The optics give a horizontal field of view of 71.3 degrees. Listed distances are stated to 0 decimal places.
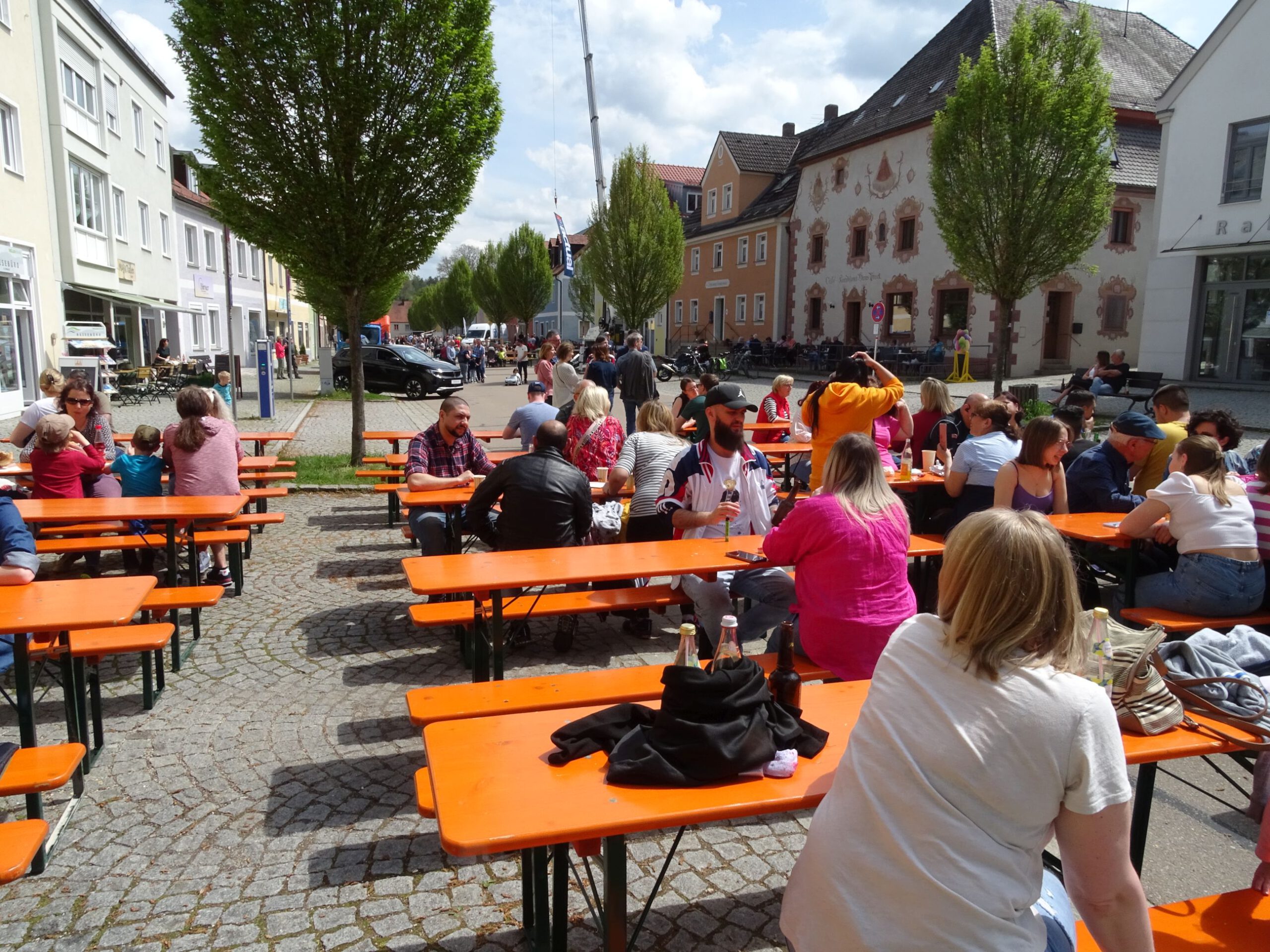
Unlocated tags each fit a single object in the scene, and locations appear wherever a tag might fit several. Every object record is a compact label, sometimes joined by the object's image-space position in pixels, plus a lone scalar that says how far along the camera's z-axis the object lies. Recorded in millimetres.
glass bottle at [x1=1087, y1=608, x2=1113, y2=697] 2533
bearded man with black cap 4789
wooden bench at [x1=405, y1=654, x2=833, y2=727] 3283
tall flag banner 42250
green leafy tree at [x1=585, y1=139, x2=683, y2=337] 33844
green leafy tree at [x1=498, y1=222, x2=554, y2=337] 59469
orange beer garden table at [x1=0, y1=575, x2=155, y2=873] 3311
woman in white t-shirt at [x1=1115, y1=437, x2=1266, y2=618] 4602
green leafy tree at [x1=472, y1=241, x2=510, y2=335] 64938
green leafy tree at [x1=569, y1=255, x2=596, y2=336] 47562
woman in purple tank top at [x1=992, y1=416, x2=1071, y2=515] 5301
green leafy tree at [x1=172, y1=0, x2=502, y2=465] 10539
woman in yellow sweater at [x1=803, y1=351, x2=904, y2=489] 6750
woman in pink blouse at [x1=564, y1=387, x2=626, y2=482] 7312
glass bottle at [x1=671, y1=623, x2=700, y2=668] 2447
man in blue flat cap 6156
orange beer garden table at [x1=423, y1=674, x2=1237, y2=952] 2092
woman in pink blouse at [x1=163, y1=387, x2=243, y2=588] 6586
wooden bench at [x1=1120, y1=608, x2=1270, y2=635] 4609
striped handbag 2660
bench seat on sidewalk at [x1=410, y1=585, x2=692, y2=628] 4789
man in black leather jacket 5184
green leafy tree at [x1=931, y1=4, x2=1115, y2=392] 17266
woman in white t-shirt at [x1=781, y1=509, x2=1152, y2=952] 1724
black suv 26406
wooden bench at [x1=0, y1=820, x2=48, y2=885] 2326
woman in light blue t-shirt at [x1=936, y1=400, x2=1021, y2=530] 6312
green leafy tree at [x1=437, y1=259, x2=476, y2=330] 80625
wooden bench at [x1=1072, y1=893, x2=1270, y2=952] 2266
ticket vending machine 19094
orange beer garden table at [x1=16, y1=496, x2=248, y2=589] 5527
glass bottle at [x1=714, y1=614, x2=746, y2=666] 2461
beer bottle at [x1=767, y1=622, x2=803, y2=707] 2748
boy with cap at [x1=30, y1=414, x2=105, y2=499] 6332
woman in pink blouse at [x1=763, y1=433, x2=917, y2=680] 3570
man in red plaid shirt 6516
